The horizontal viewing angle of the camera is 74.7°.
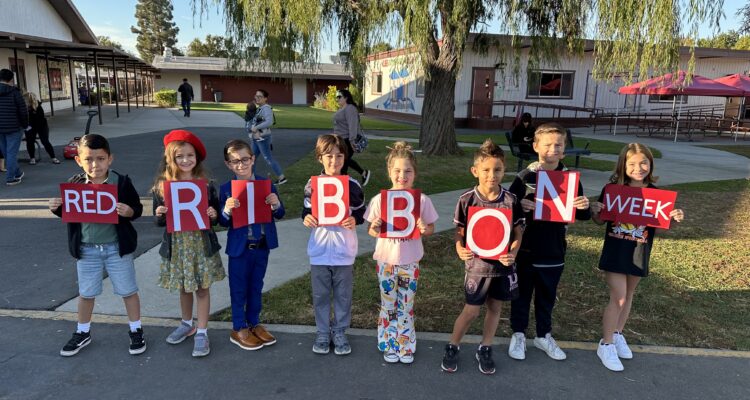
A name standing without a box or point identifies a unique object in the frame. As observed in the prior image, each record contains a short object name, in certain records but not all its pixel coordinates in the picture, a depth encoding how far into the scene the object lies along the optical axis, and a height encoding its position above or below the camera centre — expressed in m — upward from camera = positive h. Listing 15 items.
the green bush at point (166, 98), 36.41 -0.05
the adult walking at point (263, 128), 8.69 -0.49
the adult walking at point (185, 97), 26.68 +0.06
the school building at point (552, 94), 22.97 +0.69
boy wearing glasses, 3.42 -1.08
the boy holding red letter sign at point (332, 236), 3.30 -0.92
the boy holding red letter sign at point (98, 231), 3.23 -0.91
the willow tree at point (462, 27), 7.00 +1.34
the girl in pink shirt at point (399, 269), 3.29 -1.11
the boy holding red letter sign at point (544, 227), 3.22 -0.80
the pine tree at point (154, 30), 91.44 +12.40
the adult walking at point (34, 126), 9.98 -0.65
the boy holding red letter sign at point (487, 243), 3.08 -0.86
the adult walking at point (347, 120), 8.56 -0.30
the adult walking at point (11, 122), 8.34 -0.49
